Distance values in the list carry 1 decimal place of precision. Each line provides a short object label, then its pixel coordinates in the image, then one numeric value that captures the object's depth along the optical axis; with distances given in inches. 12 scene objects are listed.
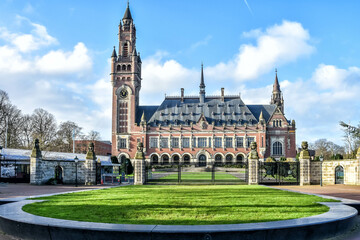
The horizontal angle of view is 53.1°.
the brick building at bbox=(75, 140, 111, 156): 3814.5
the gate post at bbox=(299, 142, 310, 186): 1124.5
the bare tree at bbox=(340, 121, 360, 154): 1314.5
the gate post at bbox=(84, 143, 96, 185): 1157.7
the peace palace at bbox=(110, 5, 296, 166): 2989.7
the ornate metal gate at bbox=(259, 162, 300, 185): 1140.6
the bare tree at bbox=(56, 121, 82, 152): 3018.9
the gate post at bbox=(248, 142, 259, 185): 1111.6
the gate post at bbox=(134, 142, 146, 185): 1123.9
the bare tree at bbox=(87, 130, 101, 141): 3343.5
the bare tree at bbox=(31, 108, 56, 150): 2706.7
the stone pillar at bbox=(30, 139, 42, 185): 1137.0
